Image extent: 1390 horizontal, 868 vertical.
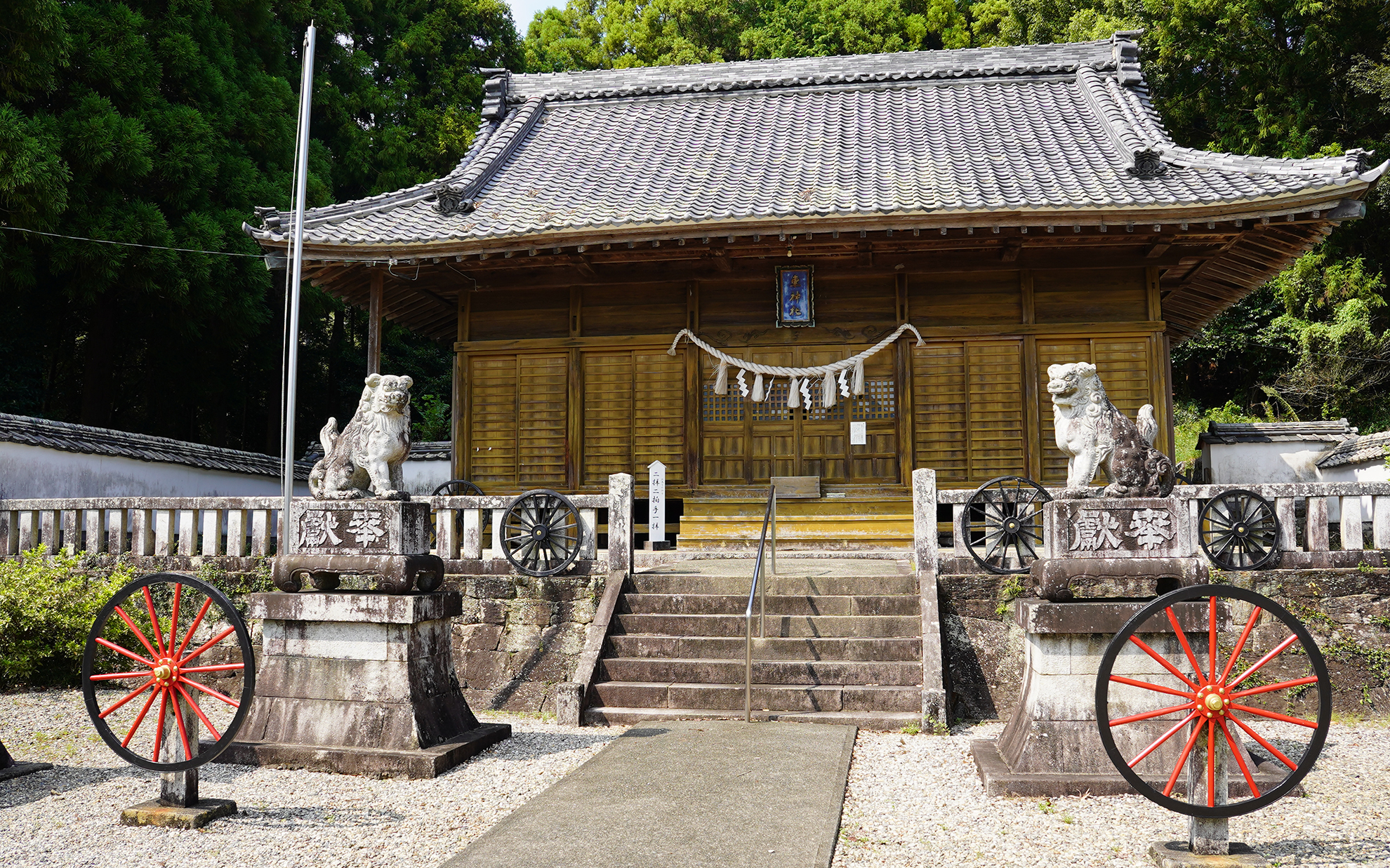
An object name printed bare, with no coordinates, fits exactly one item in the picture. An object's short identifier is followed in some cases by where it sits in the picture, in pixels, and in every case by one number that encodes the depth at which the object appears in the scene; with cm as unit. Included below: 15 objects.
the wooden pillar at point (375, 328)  1266
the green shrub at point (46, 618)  900
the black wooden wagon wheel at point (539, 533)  917
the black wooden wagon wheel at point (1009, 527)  884
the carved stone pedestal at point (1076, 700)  572
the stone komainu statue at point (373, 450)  705
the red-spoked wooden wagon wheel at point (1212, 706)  426
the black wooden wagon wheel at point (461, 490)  1250
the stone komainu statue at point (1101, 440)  610
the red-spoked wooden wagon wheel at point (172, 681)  517
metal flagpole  690
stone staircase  783
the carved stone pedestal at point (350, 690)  655
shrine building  1166
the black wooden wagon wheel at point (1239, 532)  855
